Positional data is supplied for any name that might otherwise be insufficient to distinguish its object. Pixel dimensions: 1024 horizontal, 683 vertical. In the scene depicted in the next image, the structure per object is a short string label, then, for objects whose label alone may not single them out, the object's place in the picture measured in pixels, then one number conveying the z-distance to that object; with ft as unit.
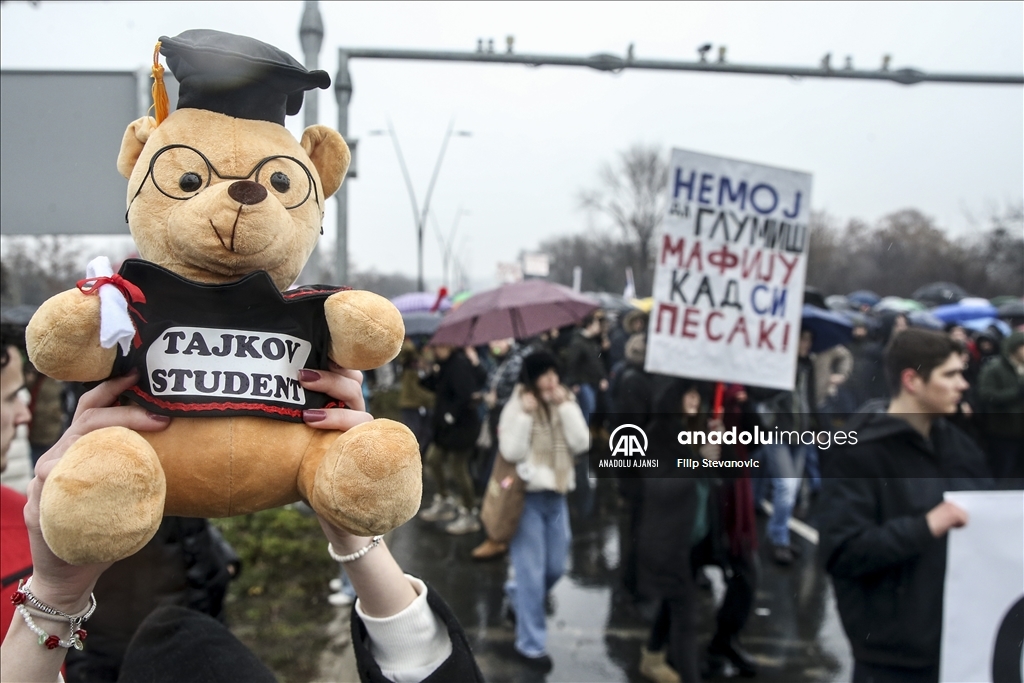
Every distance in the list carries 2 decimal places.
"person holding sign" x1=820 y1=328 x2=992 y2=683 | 8.06
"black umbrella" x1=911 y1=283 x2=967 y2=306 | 41.57
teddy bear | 3.16
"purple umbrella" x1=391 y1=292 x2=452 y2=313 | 32.91
